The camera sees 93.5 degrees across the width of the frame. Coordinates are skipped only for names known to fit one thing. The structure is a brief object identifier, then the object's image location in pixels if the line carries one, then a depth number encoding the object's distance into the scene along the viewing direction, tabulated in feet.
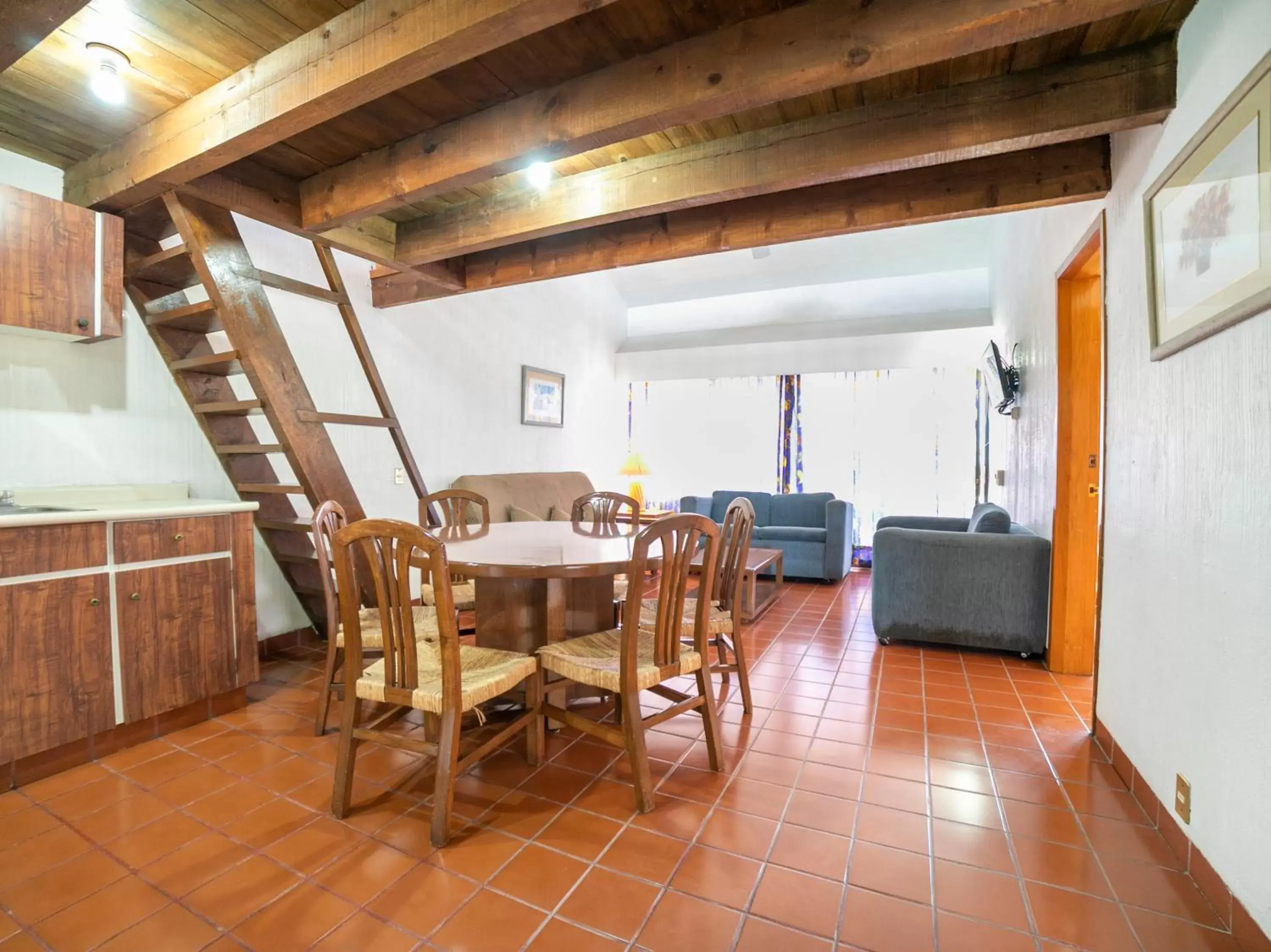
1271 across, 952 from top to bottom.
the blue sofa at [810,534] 17.75
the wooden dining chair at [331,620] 7.23
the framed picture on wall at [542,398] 17.88
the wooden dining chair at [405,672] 5.45
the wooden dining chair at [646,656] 6.10
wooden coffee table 13.79
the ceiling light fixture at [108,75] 6.11
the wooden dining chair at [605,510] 11.89
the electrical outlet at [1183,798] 5.23
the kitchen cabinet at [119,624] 6.45
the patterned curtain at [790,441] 21.75
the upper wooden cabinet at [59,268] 7.14
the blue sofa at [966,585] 10.73
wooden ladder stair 8.36
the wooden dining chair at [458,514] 9.34
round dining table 6.34
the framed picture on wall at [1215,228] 4.24
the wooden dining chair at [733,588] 8.13
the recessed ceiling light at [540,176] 8.63
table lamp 21.24
